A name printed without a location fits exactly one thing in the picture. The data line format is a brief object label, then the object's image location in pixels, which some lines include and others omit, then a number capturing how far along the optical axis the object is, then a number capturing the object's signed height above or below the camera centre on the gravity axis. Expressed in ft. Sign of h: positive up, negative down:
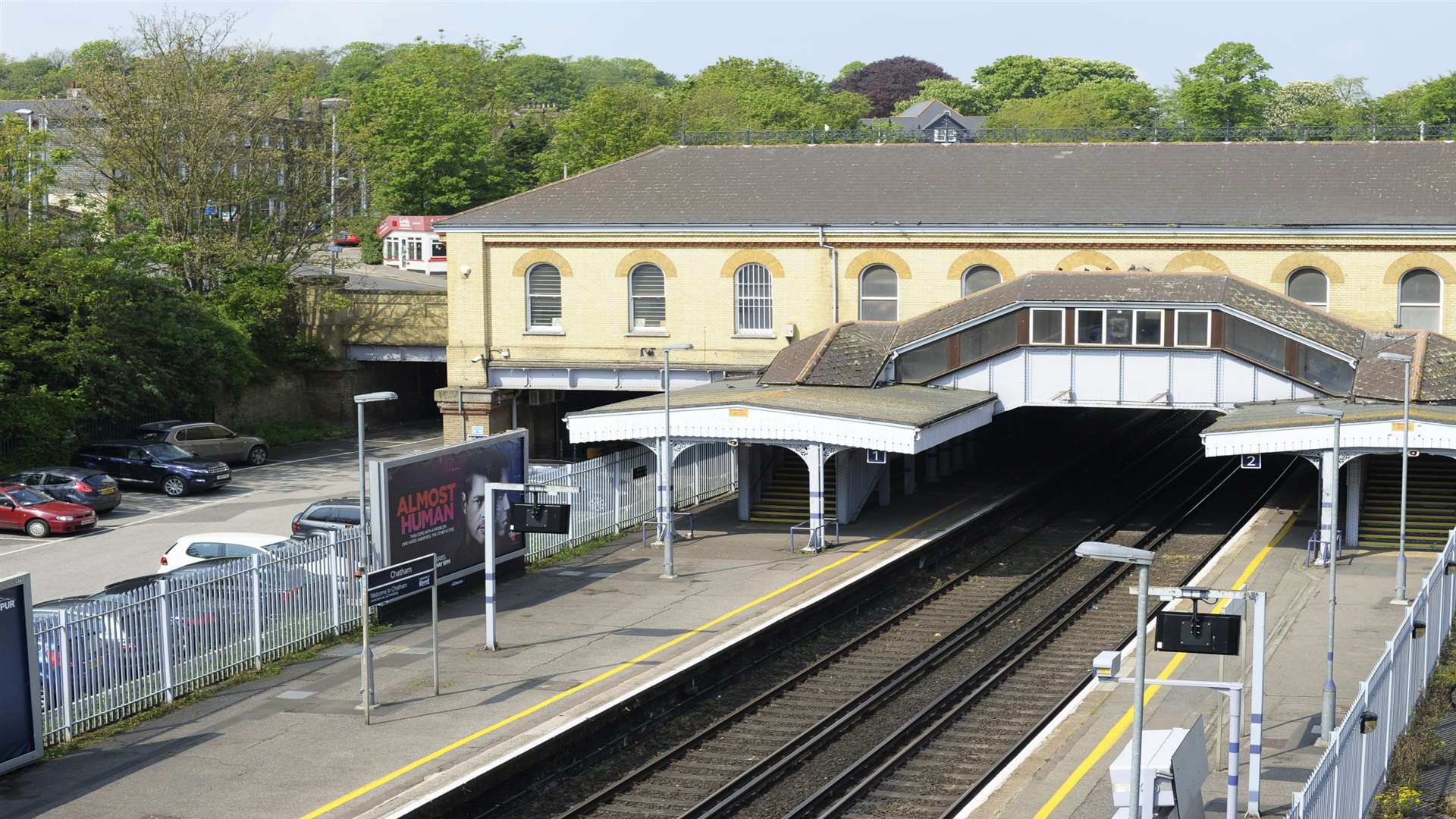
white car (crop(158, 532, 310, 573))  89.61 -14.48
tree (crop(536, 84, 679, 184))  273.54 +30.77
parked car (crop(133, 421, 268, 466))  146.20 -13.50
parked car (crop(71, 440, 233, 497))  134.41 -14.53
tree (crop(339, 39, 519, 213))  266.98 +27.84
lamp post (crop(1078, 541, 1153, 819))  43.27 -8.82
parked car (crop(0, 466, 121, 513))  122.21 -14.66
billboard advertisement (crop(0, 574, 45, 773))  57.11 -14.35
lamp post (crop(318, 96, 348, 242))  177.78 +17.19
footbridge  102.63 -5.59
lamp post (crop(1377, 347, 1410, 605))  81.76 -8.09
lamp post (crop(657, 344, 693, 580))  92.73 -11.39
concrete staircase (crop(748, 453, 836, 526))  115.55 -15.15
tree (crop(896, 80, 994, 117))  493.77 +67.35
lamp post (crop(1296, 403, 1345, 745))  61.87 -15.93
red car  115.96 -16.15
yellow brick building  132.57 +5.45
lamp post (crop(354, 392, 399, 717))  64.28 -15.11
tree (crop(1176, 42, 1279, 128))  334.03 +46.91
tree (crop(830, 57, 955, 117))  518.37 +76.82
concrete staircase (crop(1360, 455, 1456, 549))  105.70 -14.92
